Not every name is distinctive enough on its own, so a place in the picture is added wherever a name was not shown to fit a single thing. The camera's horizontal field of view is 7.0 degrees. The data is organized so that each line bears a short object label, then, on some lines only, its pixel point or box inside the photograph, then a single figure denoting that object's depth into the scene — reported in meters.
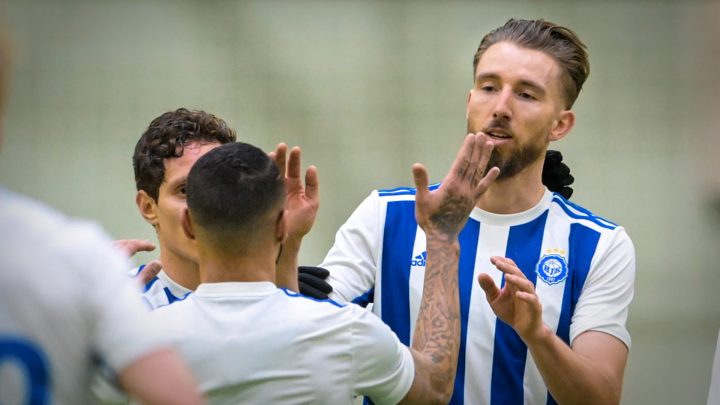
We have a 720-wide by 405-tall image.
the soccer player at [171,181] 10.46
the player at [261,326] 10.04
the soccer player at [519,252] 10.50
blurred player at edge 9.64
